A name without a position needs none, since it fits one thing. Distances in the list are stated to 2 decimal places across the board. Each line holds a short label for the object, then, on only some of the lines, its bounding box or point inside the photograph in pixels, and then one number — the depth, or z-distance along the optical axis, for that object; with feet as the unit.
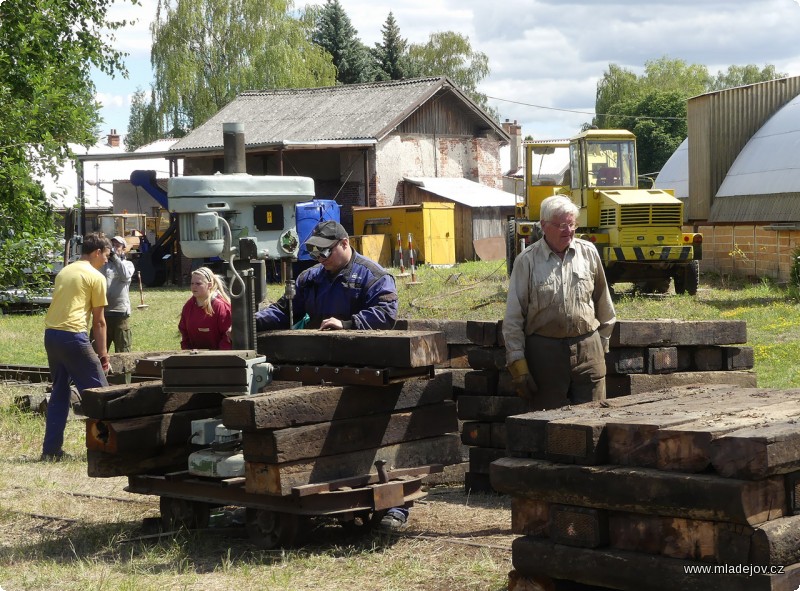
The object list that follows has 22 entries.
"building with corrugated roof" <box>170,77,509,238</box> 119.65
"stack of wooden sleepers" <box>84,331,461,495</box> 20.29
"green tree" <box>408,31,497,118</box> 221.87
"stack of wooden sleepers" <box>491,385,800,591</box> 14.07
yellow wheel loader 64.85
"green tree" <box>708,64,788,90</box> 287.69
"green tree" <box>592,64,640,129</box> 254.88
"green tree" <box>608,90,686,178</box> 209.05
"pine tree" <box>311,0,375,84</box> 179.73
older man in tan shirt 21.40
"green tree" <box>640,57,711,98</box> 266.36
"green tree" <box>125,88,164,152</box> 170.40
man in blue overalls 23.02
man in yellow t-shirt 32.73
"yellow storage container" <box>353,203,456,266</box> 108.58
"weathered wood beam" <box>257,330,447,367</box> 20.89
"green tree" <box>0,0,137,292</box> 47.34
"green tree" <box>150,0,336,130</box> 158.51
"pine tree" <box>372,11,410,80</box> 194.80
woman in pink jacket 26.94
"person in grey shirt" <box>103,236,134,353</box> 45.19
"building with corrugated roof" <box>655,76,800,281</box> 89.56
